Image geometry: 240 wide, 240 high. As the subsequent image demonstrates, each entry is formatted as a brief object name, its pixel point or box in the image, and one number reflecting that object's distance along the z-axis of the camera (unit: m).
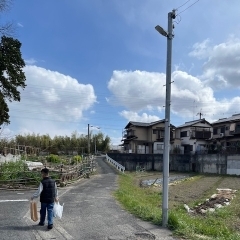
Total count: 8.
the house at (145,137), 54.09
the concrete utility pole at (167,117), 7.09
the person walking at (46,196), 7.01
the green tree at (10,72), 19.94
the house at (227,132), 44.03
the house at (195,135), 51.22
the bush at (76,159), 30.27
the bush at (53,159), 30.81
